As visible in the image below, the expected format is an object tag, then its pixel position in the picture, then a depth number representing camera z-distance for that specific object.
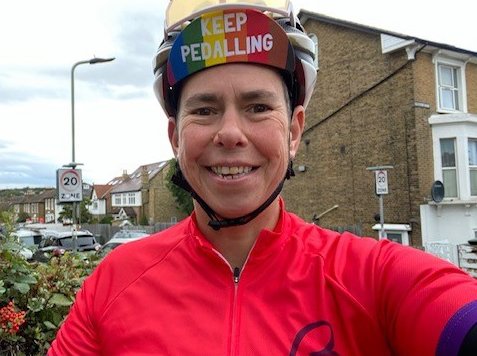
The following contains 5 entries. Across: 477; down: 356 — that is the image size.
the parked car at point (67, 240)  20.16
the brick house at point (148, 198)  59.59
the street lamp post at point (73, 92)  14.01
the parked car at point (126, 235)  21.55
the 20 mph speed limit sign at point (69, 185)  12.16
